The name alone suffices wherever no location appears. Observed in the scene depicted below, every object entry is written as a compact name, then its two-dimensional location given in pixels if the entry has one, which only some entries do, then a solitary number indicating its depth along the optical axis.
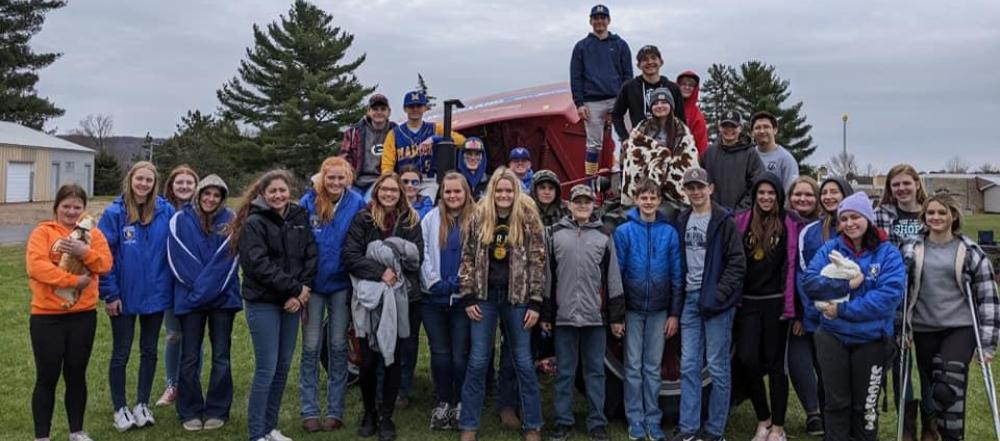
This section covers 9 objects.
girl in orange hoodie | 4.85
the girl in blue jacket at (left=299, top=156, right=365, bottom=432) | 5.48
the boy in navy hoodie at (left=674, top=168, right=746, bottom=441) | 5.11
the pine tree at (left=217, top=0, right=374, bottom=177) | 36.91
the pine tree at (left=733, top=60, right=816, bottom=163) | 42.84
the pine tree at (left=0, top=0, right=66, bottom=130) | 37.53
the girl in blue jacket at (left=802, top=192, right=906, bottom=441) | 4.53
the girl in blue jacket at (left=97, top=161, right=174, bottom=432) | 5.40
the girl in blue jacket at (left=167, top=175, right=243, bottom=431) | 5.36
